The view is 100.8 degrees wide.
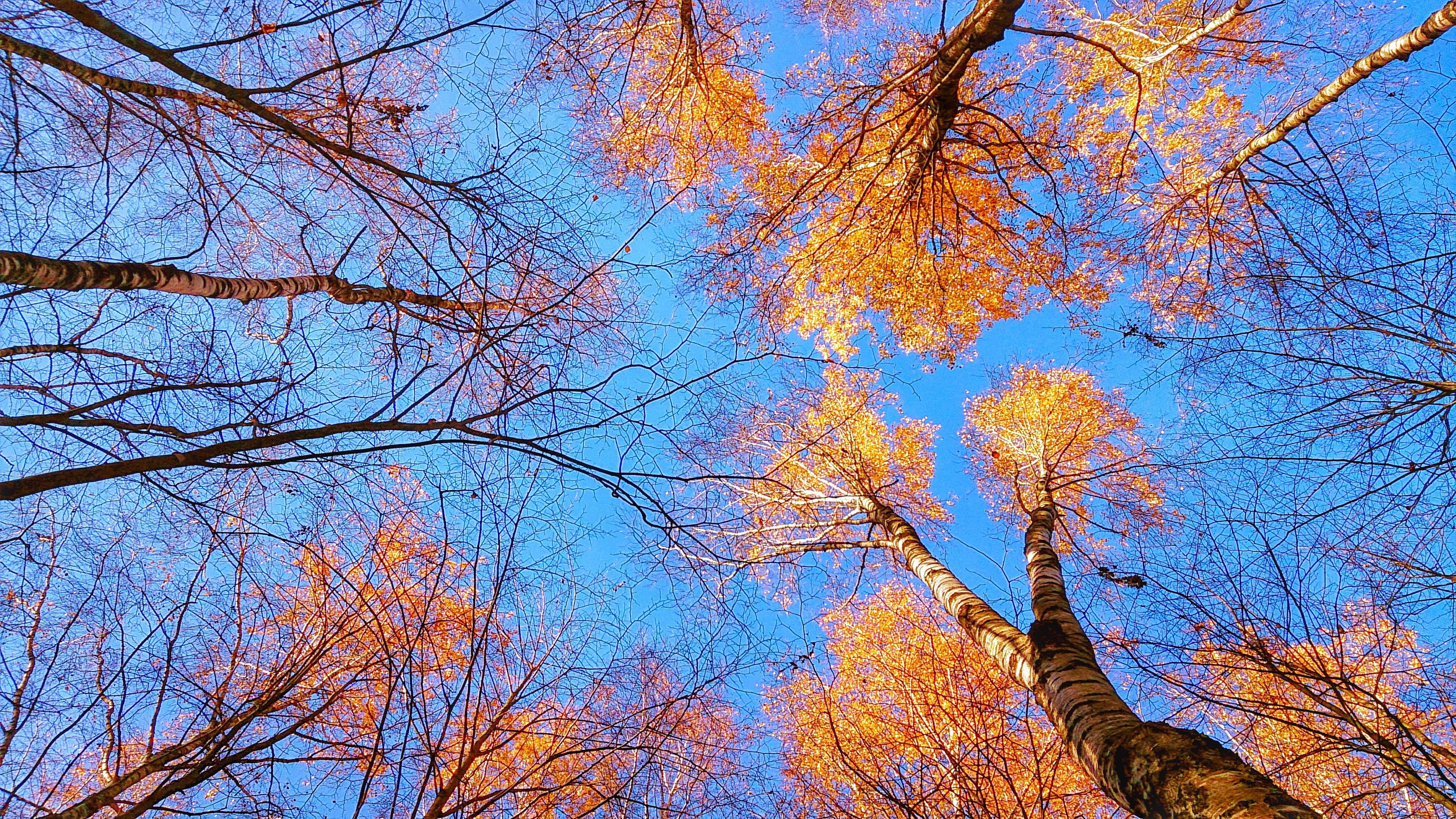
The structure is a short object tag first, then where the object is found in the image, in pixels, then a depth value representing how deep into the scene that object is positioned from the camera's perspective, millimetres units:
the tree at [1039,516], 2561
